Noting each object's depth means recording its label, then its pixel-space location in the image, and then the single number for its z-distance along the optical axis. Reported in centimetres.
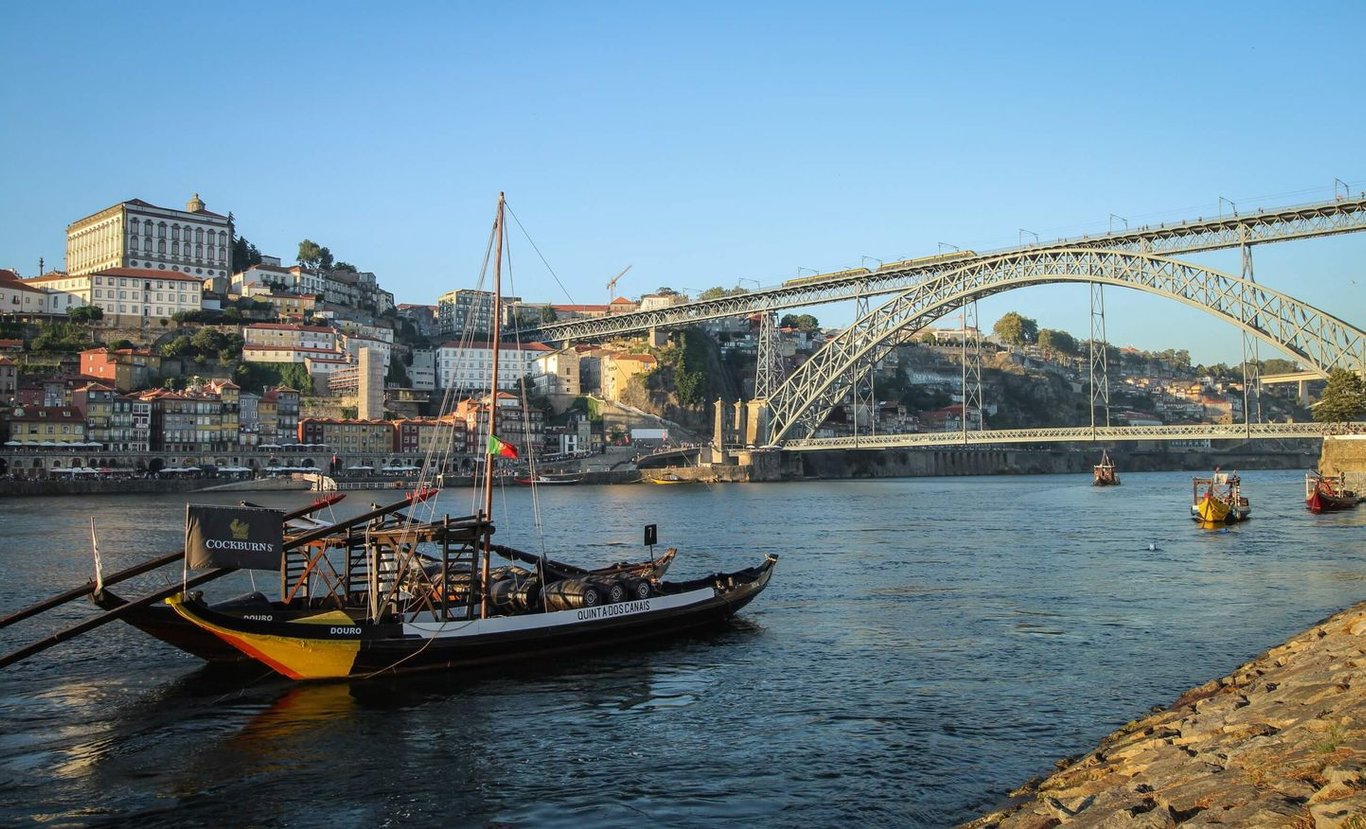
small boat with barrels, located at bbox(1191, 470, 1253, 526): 4012
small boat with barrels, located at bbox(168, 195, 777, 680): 1533
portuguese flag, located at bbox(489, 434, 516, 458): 1772
